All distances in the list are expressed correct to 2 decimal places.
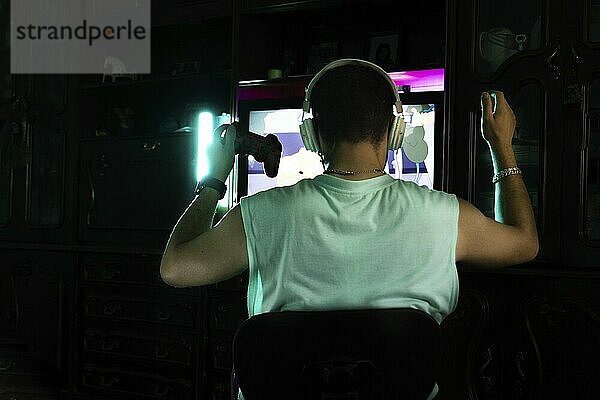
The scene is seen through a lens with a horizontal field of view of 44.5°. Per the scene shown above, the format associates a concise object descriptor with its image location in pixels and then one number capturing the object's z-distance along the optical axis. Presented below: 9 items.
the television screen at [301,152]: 2.70
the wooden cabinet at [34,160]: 3.66
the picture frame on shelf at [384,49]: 3.12
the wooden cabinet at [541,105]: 2.37
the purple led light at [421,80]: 2.87
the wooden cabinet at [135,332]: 3.15
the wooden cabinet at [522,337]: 2.33
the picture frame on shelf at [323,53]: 3.32
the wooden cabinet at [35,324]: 3.57
